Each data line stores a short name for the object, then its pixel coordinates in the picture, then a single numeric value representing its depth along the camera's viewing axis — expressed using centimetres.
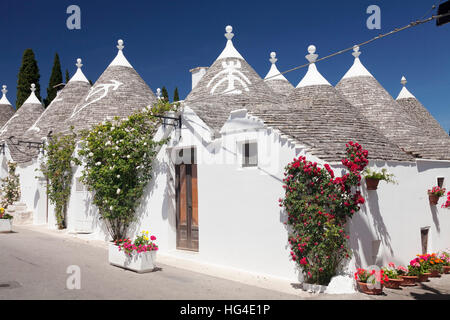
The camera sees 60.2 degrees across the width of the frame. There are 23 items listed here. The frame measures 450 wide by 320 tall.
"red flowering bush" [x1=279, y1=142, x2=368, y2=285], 725
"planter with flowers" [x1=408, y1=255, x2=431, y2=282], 855
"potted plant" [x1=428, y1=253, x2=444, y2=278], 898
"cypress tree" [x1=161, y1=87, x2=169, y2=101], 4277
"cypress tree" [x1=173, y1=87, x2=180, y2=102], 4256
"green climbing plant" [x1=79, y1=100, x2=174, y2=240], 1195
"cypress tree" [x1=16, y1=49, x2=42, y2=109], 3506
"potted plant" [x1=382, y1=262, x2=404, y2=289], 792
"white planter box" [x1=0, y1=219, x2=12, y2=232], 1552
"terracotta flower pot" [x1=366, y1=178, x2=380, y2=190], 812
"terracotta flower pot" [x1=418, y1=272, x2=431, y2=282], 862
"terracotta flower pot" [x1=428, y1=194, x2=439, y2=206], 1016
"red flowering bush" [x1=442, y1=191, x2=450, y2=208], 1041
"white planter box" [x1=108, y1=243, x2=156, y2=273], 888
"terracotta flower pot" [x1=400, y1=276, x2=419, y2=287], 825
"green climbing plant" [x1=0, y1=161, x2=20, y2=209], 1988
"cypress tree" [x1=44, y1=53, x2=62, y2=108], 3672
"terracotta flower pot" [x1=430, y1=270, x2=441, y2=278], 896
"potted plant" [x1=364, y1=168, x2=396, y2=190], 810
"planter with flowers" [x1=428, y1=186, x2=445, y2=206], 1012
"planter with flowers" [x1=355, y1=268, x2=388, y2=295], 724
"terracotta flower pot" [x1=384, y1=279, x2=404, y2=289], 792
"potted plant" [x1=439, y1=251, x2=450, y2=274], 960
